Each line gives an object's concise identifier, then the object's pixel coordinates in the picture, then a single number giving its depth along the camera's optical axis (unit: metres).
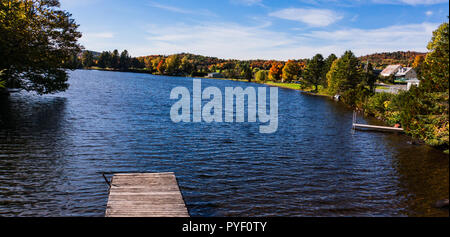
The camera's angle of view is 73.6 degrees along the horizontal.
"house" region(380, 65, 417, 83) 139.12
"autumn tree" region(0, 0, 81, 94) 40.44
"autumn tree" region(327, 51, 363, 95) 82.75
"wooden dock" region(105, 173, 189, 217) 11.91
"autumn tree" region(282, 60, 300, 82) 161.50
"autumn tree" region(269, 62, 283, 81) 184.77
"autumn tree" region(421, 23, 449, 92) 18.39
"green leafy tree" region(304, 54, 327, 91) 112.06
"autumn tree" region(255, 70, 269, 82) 186.12
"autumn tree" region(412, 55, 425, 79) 154.18
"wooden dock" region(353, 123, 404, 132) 39.26
